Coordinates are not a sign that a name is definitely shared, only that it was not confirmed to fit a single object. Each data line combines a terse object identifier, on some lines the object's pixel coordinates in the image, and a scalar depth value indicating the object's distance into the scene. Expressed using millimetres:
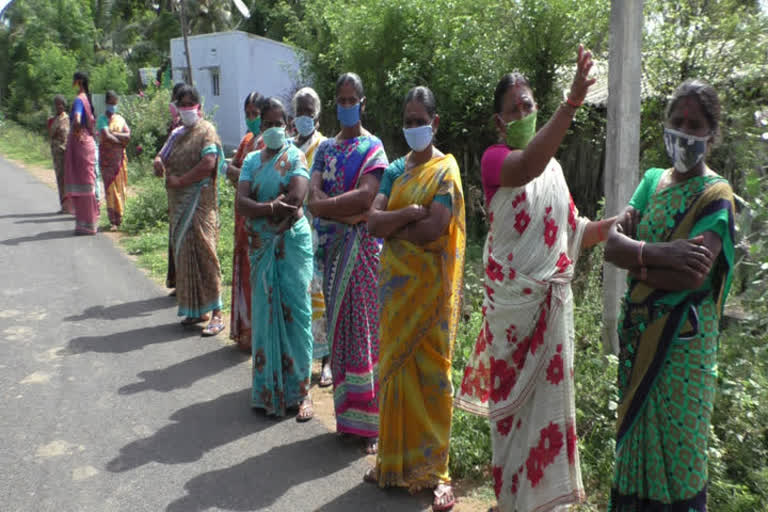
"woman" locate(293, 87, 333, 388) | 5434
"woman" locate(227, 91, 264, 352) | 6082
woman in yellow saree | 3613
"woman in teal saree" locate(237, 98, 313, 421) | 4883
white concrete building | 24594
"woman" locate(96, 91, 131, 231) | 11586
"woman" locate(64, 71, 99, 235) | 11383
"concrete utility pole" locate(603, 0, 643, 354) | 4082
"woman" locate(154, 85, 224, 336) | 6504
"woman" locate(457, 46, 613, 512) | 3197
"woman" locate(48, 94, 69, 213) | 13078
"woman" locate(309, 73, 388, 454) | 4379
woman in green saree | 2545
